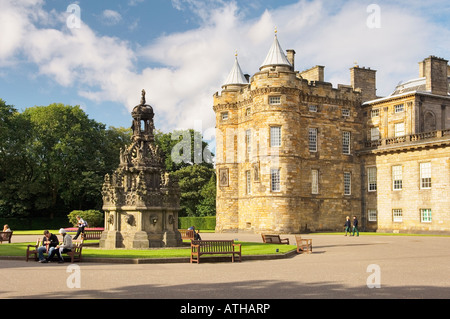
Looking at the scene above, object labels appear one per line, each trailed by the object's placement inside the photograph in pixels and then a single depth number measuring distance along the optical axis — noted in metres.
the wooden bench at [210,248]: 18.38
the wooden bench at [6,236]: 29.02
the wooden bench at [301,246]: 23.08
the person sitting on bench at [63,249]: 18.31
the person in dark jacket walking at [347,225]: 39.12
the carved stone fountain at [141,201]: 22.97
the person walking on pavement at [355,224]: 38.12
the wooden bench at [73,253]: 18.25
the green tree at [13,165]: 54.62
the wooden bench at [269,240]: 27.33
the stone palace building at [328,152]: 43.88
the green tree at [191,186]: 64.80
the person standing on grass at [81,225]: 27.25
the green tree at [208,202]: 62.41
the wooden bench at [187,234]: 27.11
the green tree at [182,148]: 72.02
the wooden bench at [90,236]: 30.68
